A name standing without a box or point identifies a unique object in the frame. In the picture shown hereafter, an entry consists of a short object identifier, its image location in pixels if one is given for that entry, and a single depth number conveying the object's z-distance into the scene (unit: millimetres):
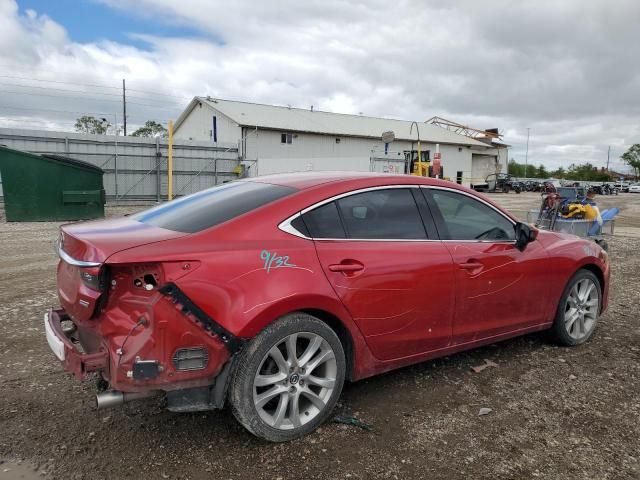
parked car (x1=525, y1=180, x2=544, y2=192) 49875
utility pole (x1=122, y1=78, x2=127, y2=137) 51812
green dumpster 12930
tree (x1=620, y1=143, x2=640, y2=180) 101500
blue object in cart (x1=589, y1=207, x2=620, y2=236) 9438
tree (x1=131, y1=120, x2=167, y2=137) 61438
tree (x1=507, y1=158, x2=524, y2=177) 90888
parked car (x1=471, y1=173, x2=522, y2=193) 44972
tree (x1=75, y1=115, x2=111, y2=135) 57219
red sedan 2555
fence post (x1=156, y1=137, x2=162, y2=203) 20739
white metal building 33250
